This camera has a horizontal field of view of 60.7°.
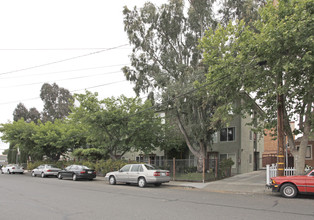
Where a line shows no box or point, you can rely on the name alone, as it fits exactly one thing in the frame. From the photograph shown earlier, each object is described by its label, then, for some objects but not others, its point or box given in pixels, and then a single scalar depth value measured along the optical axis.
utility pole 13.27
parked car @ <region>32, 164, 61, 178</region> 24.93
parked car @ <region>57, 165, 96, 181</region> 21.07
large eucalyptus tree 20.02
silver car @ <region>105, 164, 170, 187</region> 16.23
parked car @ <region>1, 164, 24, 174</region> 31.17
